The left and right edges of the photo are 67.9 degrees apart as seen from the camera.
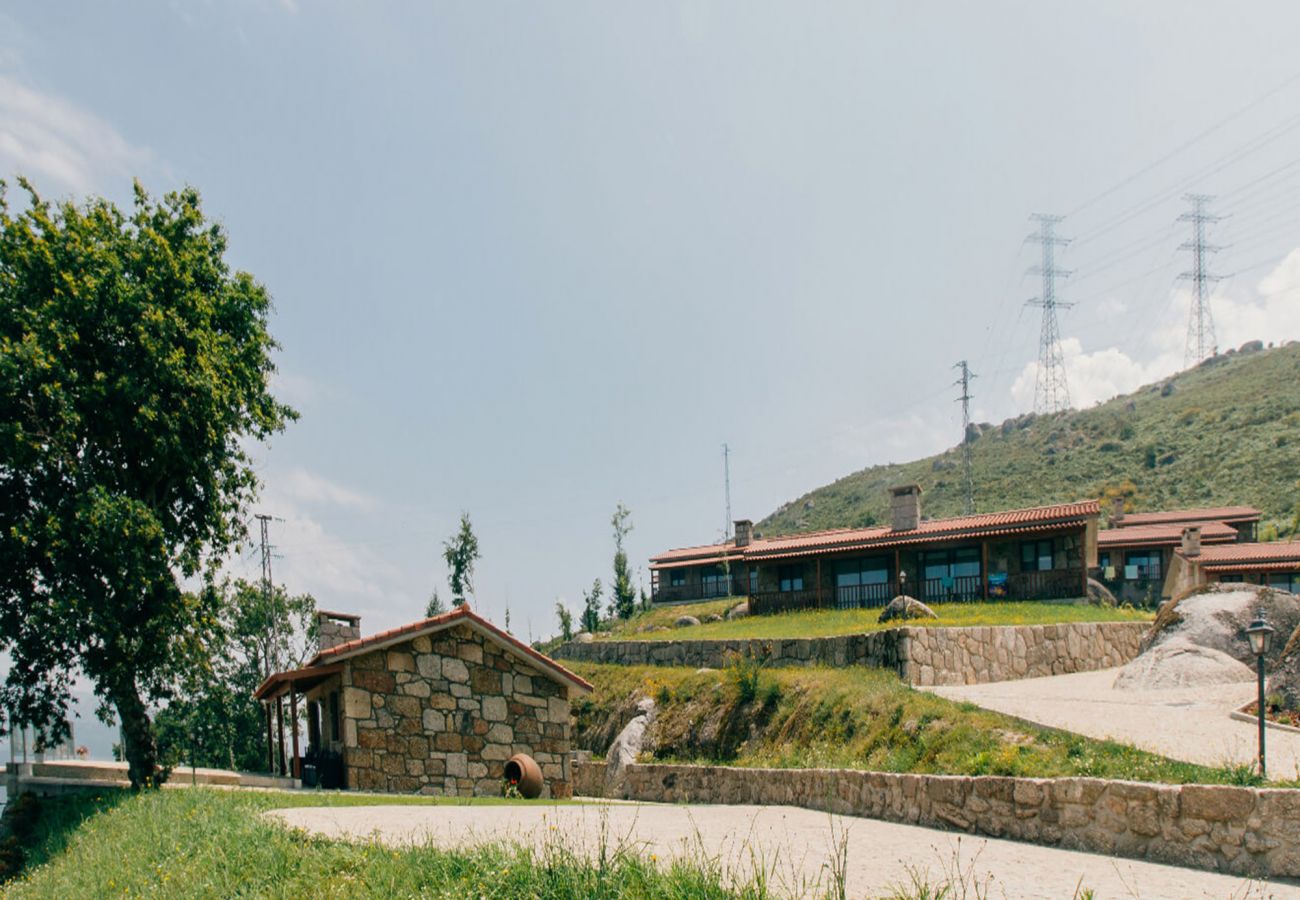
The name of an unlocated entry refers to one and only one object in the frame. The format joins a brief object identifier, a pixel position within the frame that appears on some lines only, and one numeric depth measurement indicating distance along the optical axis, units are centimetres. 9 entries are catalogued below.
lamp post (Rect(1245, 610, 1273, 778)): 1273
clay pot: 1877
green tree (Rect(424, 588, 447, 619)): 5764
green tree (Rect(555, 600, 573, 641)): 5692
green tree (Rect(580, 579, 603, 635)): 5641
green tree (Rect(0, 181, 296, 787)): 1773
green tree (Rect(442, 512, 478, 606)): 5425
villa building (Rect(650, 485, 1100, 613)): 3462
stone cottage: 1888
